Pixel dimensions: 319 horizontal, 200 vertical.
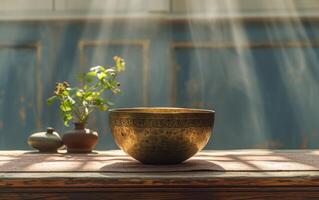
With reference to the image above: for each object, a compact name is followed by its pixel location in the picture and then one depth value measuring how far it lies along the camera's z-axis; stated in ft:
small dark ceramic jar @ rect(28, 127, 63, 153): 4.20
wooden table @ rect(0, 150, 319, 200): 3.16
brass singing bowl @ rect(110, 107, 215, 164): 3.31
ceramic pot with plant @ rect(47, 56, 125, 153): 4.19
